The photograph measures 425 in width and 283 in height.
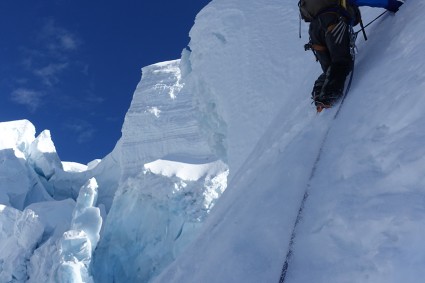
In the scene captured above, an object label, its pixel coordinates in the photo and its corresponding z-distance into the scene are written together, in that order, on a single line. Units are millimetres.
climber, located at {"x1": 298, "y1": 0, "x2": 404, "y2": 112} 2768
